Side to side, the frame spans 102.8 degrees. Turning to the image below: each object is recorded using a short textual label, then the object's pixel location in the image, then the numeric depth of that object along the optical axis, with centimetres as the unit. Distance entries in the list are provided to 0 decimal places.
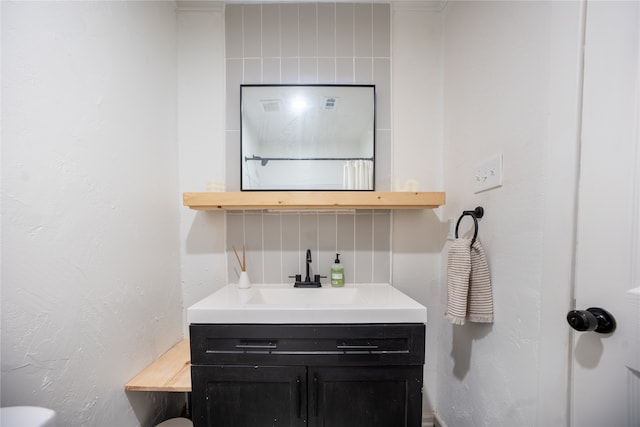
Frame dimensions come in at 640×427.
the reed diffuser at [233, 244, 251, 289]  132
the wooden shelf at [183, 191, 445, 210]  119
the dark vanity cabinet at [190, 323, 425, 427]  95
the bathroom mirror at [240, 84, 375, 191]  135
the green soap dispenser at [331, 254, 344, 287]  133
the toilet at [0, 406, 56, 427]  52
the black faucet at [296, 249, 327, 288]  131
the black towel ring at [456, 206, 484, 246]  97
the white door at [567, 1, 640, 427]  55
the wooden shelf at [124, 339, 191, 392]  99
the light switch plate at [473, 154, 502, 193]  92
